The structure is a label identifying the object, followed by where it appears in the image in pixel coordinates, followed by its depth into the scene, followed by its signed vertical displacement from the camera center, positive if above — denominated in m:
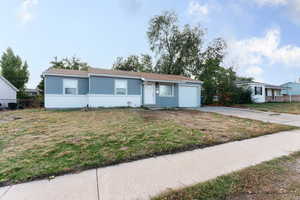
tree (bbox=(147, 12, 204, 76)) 25.56 +10.00
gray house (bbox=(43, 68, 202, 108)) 11.67 +0.98
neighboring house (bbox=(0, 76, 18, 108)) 18.52 +1.09
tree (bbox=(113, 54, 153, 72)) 28.30 +7.13
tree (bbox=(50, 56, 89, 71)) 24.67 +6.55
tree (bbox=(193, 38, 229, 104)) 21.02 +5.04
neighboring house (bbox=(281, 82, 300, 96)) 32.39 +2.49
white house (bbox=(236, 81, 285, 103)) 22.55 +1.51
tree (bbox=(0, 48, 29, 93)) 24.62 +5.41
